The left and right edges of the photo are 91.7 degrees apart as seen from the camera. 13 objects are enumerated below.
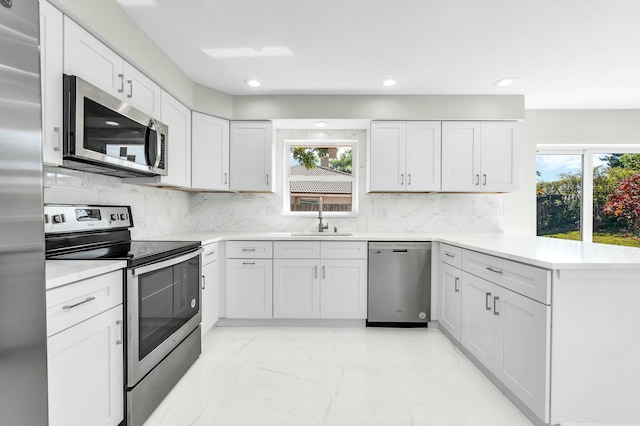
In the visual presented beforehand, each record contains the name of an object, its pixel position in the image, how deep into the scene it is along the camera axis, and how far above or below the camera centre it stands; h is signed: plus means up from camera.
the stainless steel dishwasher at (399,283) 3.04 -0.70
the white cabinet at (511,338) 1.57 -0.76
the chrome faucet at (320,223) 3.49 -0.14
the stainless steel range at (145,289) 1.58 -0.48
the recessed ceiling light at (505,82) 2.86 +1.22
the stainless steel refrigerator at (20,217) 0.79 -0.02
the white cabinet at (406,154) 3.31 +0.61
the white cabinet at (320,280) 3.04 -0.68
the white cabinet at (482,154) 3.28 +0.61
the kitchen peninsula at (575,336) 1.51 -0.62
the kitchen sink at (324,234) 3.25 -0.26
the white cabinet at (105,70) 1.59 +0.83
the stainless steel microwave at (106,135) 1.53 +0.43
